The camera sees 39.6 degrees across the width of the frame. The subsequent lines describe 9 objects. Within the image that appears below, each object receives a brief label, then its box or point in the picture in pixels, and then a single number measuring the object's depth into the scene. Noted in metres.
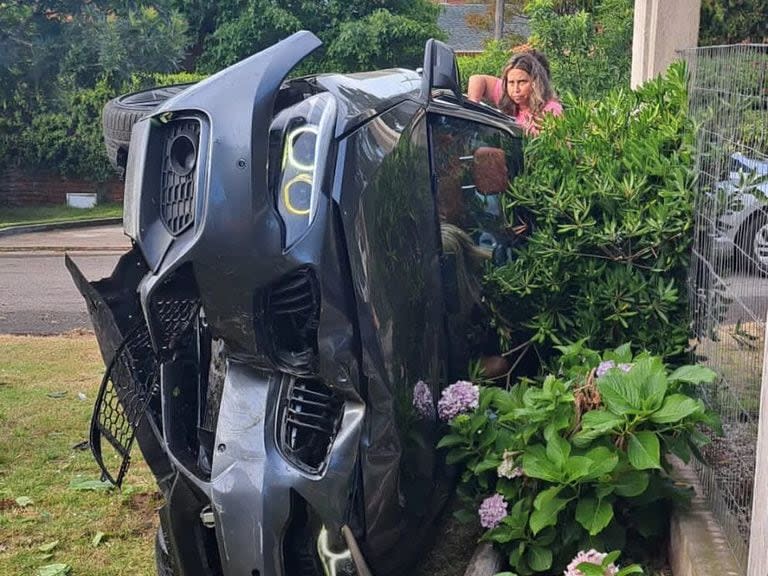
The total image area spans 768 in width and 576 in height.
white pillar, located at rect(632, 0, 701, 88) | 7.36
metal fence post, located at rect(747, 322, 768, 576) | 2.22
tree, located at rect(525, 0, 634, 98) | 16.55
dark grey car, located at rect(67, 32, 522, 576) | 2.62
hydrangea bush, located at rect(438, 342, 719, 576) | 3.08
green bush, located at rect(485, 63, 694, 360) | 4.01
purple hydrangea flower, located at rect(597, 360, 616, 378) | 3.39
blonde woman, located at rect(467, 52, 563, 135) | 5.64
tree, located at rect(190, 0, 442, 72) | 27.61
